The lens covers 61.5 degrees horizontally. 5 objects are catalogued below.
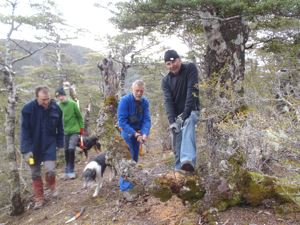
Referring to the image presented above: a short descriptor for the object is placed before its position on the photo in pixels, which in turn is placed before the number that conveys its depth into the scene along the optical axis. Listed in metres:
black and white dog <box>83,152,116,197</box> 4.08
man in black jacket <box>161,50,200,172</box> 2.93
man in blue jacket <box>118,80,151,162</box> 3.49
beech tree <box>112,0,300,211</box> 2.72
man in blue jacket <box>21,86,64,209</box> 3.90
